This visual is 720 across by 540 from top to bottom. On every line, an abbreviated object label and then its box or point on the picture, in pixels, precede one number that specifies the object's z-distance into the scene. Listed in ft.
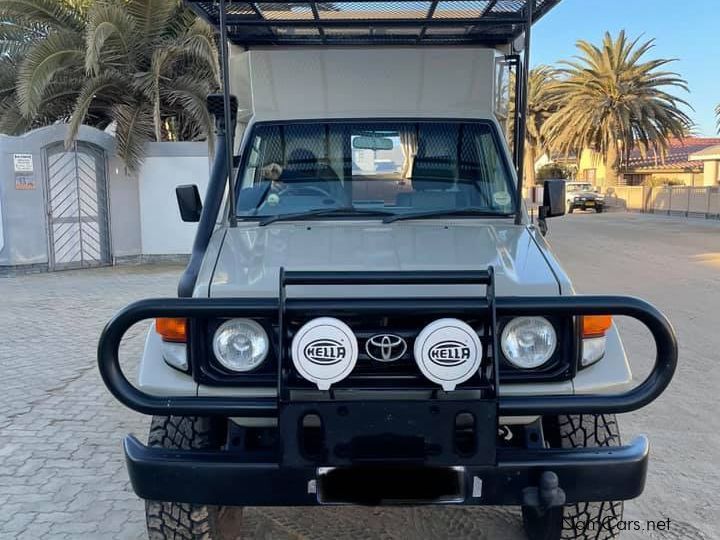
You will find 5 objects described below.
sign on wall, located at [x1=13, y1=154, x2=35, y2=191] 39.19
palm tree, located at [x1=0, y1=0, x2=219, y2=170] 40.19
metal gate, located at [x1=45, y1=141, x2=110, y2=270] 41.14
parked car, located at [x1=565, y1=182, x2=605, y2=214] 111.75
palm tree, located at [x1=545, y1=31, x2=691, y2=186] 112.57
